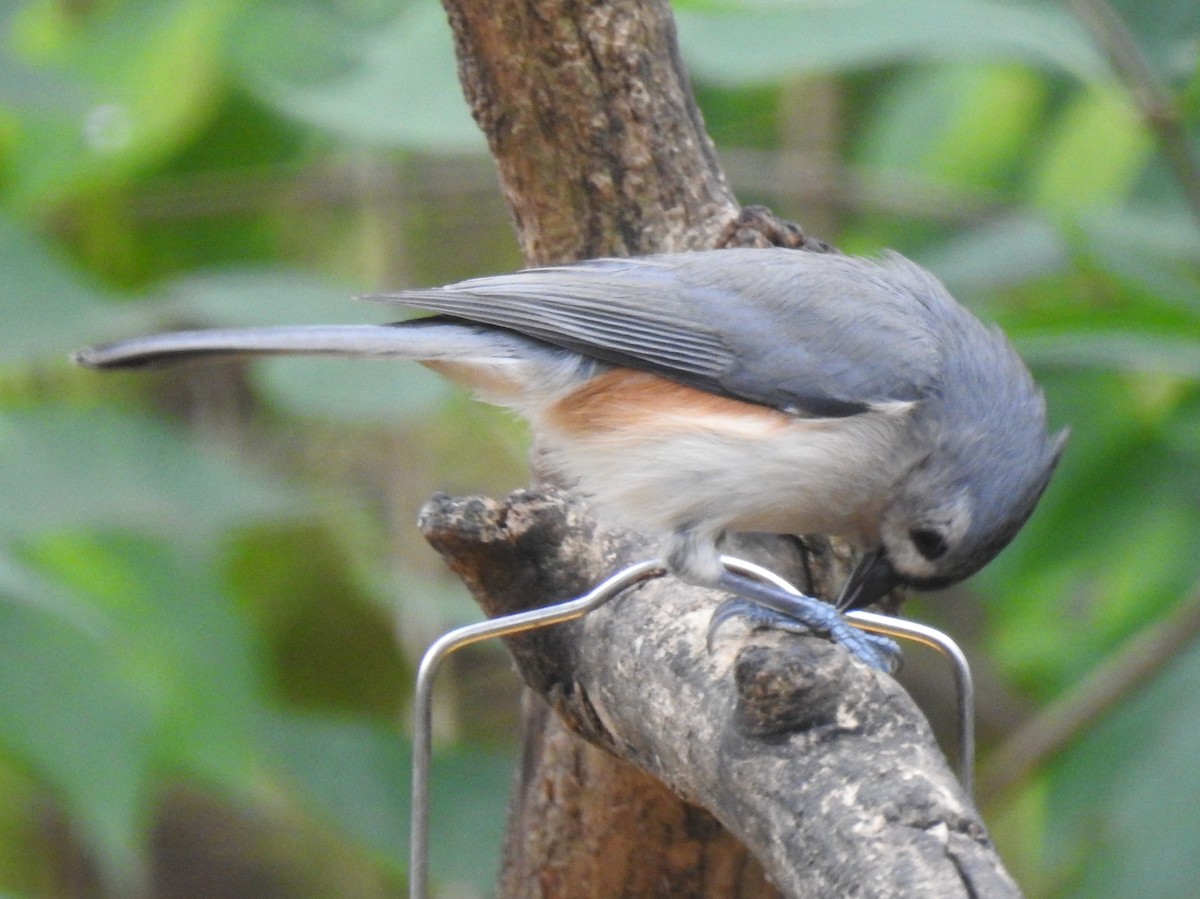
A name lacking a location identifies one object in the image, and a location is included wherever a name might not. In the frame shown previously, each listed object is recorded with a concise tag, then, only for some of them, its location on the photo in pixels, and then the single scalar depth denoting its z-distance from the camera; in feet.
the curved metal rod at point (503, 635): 12.34
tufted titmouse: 14.70
